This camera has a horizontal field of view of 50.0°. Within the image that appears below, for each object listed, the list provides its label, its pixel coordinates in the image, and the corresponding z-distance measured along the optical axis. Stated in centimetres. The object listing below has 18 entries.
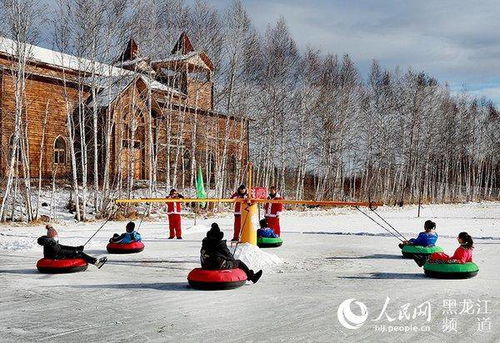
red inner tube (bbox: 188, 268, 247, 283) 912
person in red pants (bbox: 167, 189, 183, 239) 1748
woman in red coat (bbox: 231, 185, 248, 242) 1617
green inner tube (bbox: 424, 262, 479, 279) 1008
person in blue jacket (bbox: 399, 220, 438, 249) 1259
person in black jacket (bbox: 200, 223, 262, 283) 933
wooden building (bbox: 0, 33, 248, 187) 2881
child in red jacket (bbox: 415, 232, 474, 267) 1006
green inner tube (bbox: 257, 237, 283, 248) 1527
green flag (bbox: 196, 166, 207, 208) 2222
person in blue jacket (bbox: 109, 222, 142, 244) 1411
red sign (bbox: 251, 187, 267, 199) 1348
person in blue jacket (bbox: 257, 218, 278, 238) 1542
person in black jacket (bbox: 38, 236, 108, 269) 1087
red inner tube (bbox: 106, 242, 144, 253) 1401
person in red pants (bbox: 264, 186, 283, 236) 1708
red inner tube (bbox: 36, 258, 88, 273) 1080
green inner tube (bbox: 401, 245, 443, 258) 1247
